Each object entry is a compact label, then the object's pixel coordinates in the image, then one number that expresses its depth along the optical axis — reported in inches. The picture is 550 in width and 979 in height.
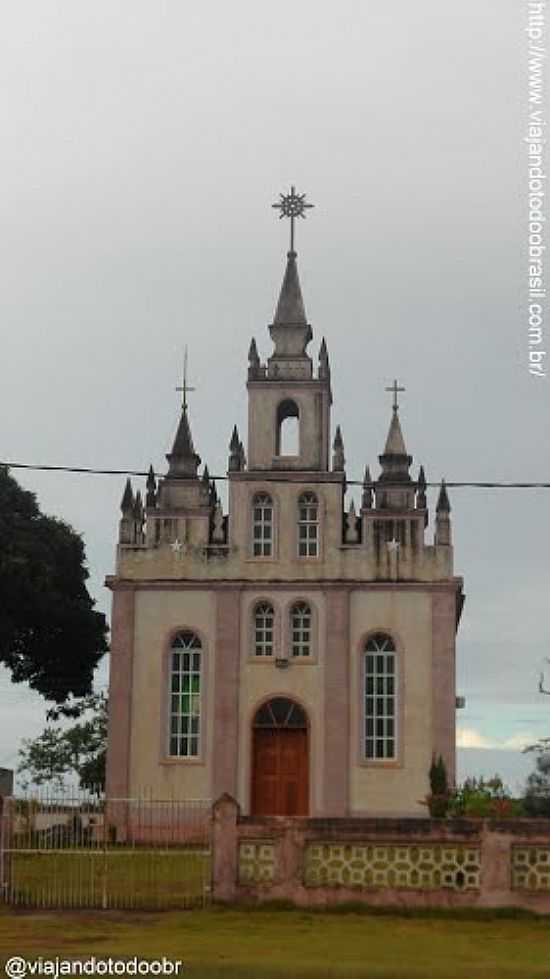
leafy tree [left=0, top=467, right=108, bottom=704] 1658.5
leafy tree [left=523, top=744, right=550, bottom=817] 1350.1
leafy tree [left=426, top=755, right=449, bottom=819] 1285.9
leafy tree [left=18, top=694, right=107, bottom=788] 2333.9
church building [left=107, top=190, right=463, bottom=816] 1439.5
